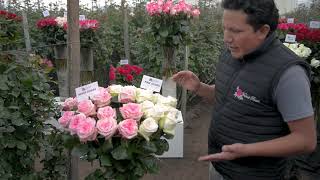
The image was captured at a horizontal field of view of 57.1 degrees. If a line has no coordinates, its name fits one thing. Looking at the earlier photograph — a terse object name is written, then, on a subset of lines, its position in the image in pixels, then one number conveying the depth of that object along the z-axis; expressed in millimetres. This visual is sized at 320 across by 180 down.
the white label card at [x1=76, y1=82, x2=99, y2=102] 1320
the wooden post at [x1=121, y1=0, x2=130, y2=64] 3739
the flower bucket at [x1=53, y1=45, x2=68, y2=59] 3429
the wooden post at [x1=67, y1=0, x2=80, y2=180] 1547
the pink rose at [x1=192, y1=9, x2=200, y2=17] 3046
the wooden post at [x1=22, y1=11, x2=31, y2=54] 3220
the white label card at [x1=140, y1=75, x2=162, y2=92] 1486
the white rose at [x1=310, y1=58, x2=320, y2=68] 2544
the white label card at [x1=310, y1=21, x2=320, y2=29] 3138
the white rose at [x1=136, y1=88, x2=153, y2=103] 1357
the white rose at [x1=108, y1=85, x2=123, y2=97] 1372
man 1081
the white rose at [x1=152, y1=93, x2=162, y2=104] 1387
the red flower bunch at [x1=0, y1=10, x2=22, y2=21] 3096
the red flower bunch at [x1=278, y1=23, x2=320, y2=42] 2745
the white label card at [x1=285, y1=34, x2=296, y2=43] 2736
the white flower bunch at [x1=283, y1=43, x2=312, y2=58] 2568
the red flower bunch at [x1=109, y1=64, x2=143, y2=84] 2830
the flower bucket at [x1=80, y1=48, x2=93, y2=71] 3480
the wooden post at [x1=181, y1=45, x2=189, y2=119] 3293
